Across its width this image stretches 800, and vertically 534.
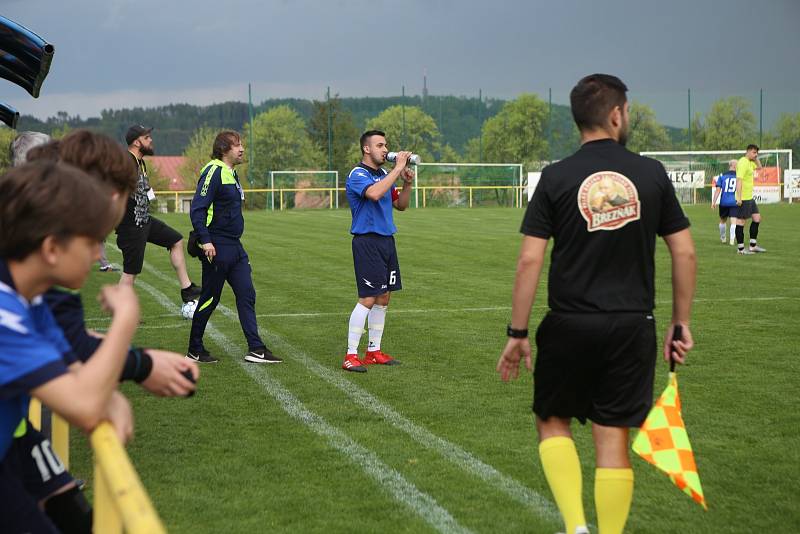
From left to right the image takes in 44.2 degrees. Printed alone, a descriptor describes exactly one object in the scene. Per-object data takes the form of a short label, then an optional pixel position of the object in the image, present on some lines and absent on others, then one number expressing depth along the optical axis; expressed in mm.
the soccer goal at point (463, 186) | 53500
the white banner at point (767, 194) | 50625
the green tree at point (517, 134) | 75875
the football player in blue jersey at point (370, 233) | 8445
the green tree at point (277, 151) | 66000
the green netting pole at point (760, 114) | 65456
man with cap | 10883
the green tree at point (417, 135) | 67500
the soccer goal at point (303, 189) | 53594
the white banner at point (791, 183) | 51519
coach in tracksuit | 8773
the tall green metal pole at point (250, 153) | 61281
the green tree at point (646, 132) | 73188
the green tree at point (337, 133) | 66688
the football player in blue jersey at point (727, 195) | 21633
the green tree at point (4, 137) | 64412
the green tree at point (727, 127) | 76875
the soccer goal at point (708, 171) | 51500
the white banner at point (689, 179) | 52906
